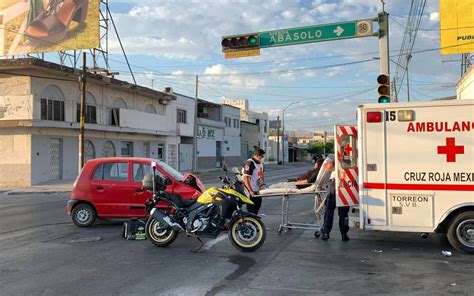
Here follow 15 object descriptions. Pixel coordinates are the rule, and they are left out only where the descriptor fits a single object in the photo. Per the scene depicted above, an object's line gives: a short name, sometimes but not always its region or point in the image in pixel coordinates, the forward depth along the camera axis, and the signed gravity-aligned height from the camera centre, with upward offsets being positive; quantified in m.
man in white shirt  10.70 -0.39
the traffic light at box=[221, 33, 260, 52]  17.09 +4.17
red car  10.97 -0.69
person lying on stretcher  10.23 -0.46
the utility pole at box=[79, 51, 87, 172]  26.14 +2.24
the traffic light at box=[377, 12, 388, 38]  15.09 +4.20
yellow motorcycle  8.17 -1.02
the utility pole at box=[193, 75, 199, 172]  43.66 +1.45
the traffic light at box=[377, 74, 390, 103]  13.70 +2.01
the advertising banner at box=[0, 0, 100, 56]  31.84 +9.07
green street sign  15.61 +4.23
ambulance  7.87 -0.17
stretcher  9.62 -0.65
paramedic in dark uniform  9.06 -1.06
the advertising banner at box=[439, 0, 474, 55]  22.86 +6.39
